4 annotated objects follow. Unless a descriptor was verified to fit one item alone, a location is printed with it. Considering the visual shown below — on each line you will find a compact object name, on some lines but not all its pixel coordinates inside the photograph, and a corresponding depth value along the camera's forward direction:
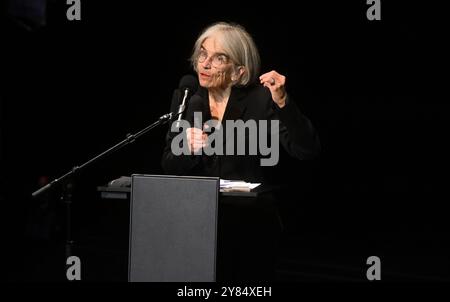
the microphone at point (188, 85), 5.83
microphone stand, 5.59
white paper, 5.22
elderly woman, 5.67
